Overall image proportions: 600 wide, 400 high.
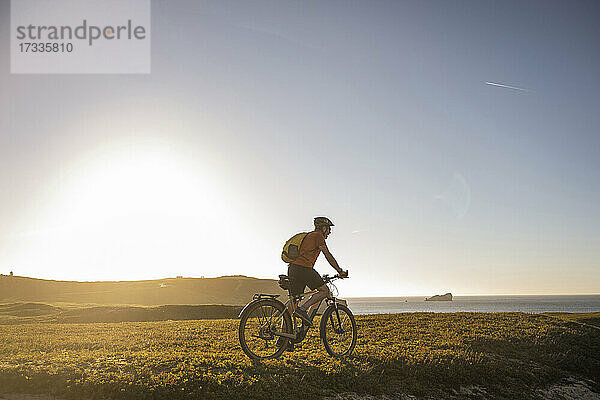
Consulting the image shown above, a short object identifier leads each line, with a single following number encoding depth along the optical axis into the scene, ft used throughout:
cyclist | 38.40
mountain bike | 36.96
